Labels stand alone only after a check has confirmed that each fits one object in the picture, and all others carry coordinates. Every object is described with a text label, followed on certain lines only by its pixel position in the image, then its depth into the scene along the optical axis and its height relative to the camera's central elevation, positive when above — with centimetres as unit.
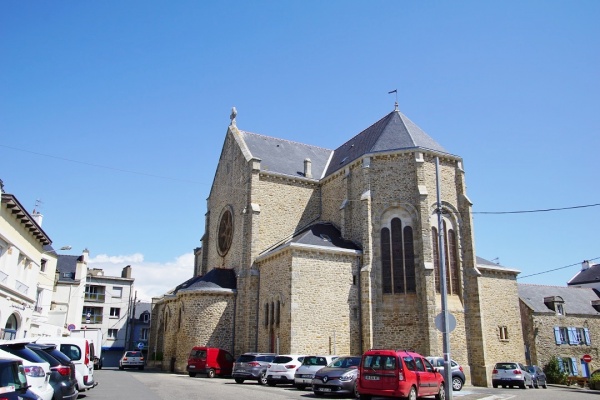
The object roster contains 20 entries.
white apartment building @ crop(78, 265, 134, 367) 5156 +272
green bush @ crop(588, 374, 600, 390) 2862 -232
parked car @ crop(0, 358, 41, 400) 641 -60
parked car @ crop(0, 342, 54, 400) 890 -61
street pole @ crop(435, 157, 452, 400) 1388 -21
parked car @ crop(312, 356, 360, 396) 1527 -128
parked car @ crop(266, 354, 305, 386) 1934 -118
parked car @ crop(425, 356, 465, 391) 1998 -139
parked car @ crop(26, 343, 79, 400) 1027 -83
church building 2425 +360
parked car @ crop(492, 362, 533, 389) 2367 -162
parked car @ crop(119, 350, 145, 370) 3428 -167
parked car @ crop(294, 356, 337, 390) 1798 -112
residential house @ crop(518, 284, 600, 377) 3697 +89
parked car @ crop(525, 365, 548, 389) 2646 -190
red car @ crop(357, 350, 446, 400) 1316 -98
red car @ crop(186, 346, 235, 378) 2420 -120
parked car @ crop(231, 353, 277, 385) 2020 -121
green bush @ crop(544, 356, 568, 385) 3497 -224
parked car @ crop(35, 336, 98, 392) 1335 -47
